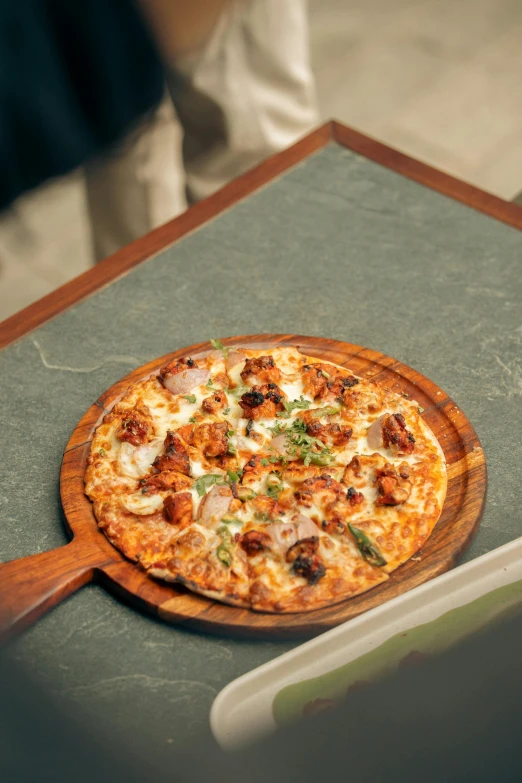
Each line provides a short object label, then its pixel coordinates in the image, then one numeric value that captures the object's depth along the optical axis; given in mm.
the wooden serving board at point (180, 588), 1502
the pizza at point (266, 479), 1536
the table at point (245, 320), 1509
